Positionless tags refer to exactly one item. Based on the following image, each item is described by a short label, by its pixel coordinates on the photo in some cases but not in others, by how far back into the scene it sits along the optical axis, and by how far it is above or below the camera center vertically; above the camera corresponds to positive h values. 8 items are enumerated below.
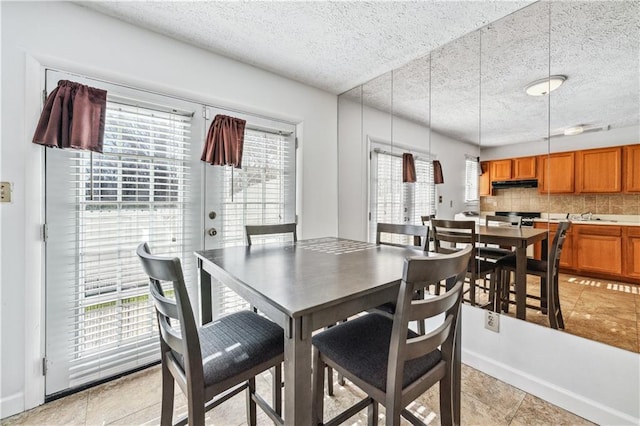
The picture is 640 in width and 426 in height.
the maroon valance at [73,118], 1.59 +0.59
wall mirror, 1.54 +0.63
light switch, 1.52 +0.11
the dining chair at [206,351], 0.96 -0.60
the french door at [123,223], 1.70 -0.08
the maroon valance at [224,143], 2.20 +0.60
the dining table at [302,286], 0.87 -0.30
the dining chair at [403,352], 0.91 -0.59
